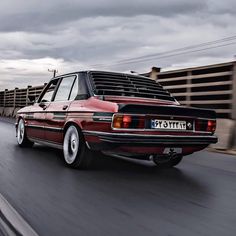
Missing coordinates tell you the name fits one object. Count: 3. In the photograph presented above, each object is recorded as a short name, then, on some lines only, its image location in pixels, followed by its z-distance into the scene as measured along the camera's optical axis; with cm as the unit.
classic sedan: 502
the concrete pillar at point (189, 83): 1080
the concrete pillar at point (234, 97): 909
